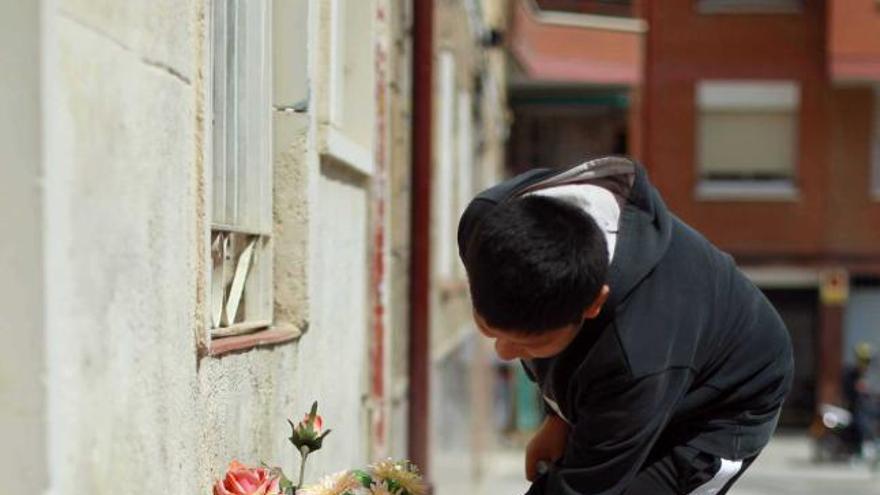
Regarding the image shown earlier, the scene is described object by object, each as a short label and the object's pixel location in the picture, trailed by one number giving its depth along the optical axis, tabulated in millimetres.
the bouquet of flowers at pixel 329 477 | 3104
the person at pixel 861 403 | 20625
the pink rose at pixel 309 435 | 3193
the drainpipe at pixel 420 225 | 7441
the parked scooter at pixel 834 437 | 20719
